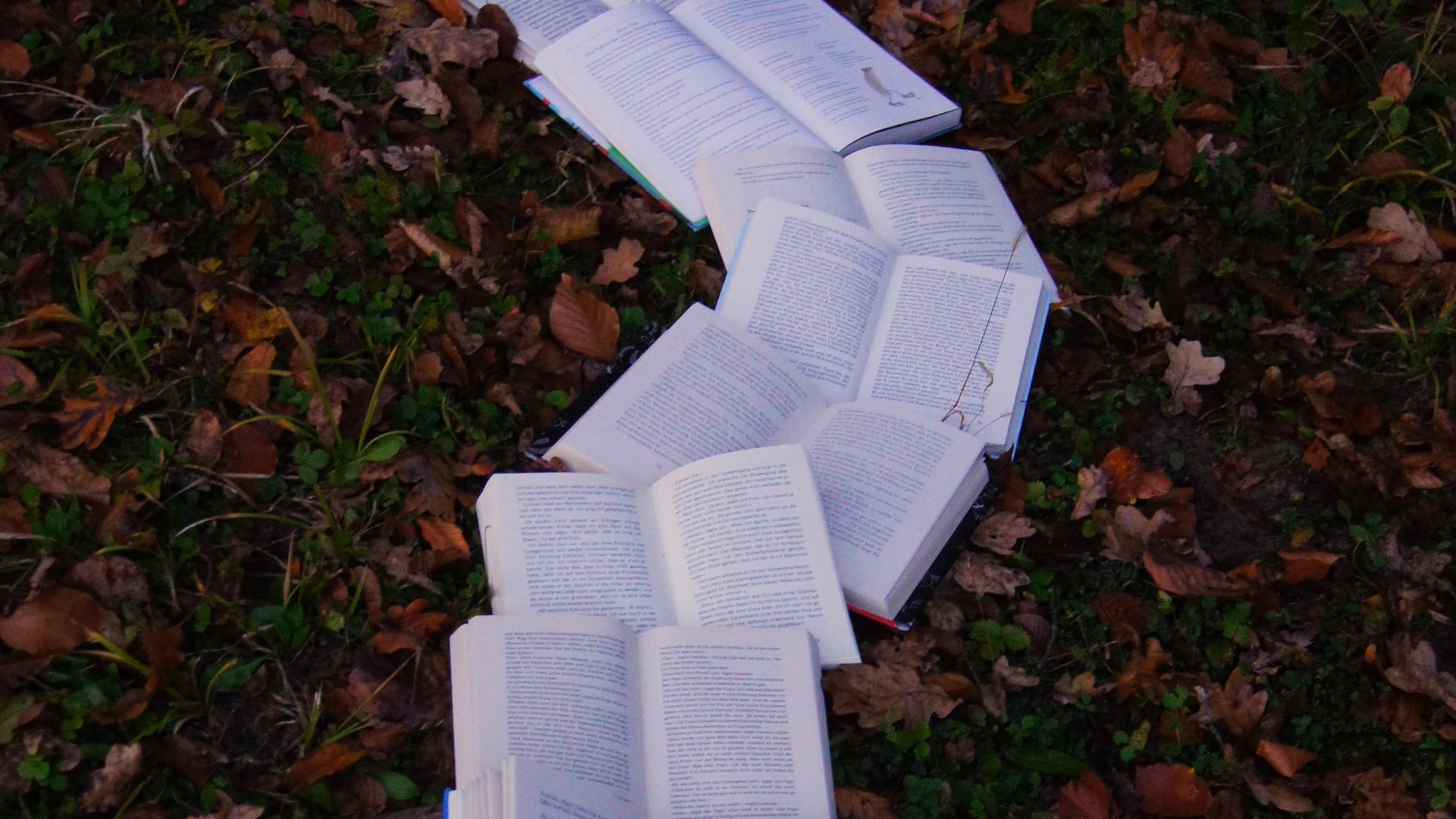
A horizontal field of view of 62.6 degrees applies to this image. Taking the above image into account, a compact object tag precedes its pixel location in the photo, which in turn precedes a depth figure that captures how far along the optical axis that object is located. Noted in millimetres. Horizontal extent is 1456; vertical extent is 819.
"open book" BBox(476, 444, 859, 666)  2312
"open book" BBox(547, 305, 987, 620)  2459
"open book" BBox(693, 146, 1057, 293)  3010
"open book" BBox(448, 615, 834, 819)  2084
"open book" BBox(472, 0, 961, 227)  3102
